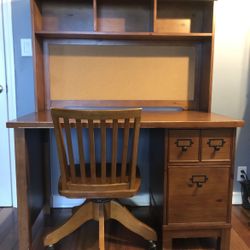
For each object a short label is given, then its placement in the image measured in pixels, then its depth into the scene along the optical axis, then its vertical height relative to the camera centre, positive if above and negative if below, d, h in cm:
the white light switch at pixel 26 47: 184 +20
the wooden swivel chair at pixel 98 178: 113 -49
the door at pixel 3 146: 188 -50
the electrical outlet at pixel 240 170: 206 -70
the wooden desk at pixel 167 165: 134 -45
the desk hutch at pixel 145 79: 143 -1
